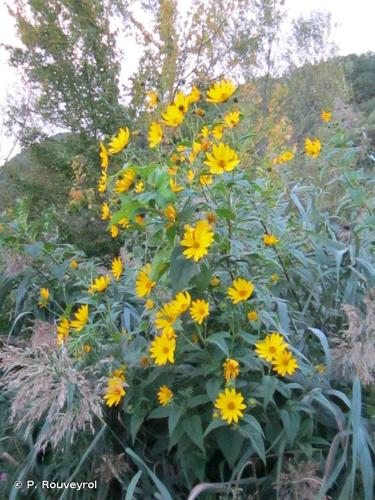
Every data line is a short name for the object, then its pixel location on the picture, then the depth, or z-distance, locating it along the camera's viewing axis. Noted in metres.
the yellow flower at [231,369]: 1.37
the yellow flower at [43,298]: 1.97
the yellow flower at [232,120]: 1.65
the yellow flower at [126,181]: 1.52
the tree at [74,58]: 6.69
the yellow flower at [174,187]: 1.49
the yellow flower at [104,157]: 1.72
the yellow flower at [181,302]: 1.41
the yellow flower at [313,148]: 2.15
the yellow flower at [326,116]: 2.32
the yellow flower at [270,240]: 1.64
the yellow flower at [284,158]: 2.29
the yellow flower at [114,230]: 1.71
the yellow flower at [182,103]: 1.56
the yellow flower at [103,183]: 1.74
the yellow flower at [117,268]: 1.71
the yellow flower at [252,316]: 1.46
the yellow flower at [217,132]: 1.69
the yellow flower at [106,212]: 1.90
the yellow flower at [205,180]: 1.55
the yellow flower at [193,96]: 1.58
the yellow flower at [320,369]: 1.55
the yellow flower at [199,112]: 1.66
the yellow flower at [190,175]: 1.58
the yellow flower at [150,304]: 1.53
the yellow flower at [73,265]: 2.12
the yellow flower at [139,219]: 1.50
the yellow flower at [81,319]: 1.63
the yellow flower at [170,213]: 1.45
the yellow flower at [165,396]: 1.45
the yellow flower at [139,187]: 1.53
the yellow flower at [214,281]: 1.53
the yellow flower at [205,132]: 1.70
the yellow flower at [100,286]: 1.65
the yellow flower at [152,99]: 1.79
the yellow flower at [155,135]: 1.61
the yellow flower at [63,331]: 1.63
